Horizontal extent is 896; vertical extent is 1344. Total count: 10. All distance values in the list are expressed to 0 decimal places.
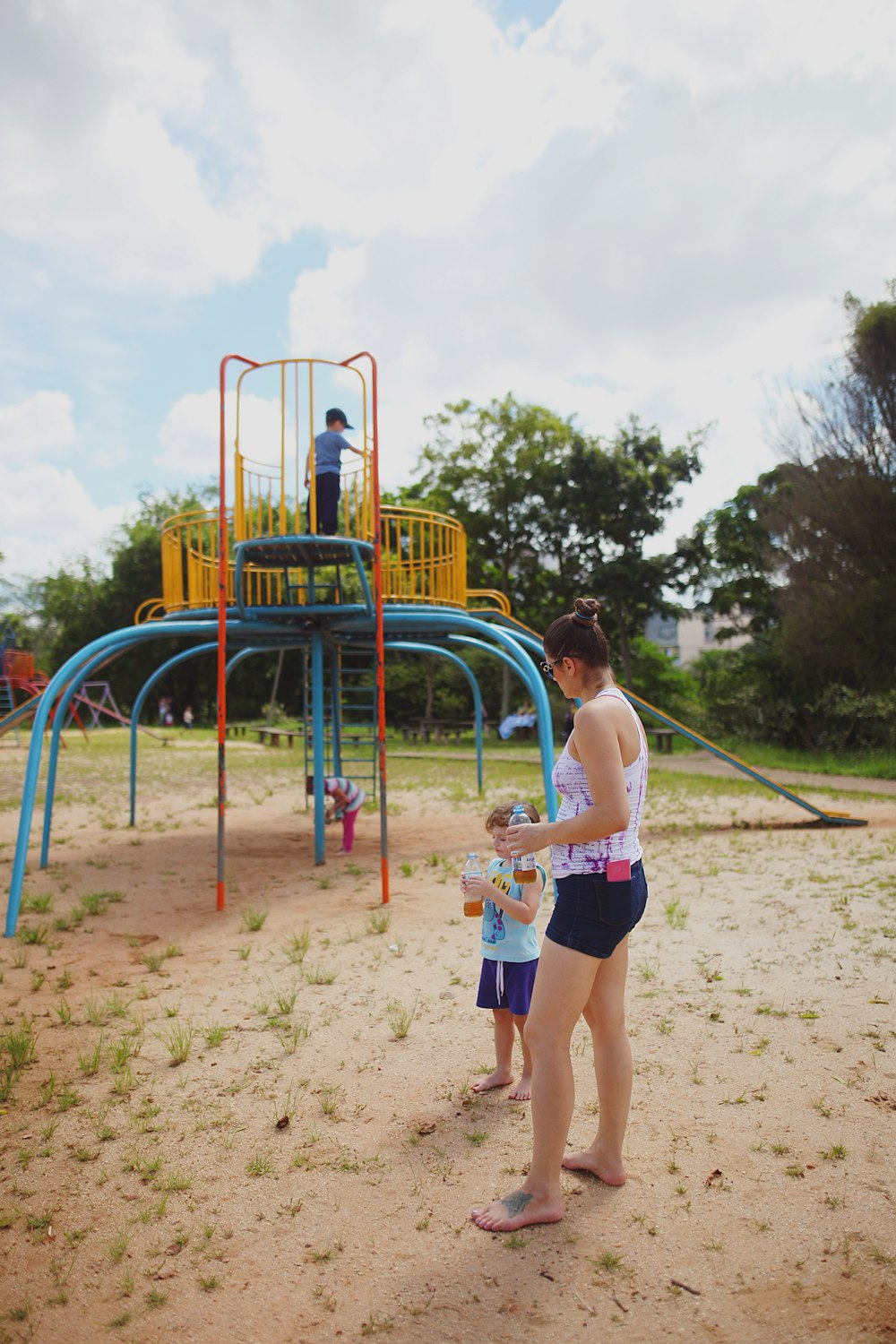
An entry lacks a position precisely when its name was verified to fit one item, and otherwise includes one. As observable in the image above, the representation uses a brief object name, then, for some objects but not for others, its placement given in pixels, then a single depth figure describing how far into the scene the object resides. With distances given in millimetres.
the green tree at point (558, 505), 26125
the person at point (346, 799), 8797
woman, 2521
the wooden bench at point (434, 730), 25234
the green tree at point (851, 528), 18438
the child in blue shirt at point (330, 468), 7469
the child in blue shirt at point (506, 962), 3449
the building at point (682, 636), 58688
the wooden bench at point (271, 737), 24480
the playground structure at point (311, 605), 7043
